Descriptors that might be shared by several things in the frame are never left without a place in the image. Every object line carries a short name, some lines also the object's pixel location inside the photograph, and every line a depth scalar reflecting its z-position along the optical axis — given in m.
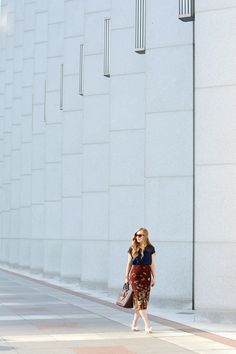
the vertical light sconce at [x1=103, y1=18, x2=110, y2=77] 26.89
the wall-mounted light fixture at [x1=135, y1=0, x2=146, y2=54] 23.14
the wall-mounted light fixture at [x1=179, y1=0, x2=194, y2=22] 20.02
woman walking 16.09
